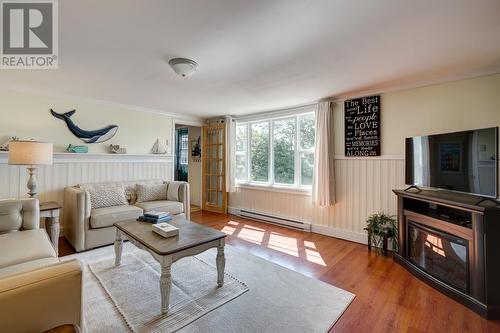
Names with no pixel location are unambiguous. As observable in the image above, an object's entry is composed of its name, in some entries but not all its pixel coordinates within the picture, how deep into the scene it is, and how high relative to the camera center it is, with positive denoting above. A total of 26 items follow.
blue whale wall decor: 3.57 +0.60
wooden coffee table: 1.77 -0.64
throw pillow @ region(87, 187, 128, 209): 3.26 -0.43
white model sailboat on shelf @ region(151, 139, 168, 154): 4.61 +0.40
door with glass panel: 5.23 -0.01
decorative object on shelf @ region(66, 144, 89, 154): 3.58 +0.30
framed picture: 5.84 +0.45
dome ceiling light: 2.26 +1.02
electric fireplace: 1.84 -0.74
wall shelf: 3.46 +0.17
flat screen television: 1.98 +0.06
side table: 2.74 -0.62
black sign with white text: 3.25 +0.60
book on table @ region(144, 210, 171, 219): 2.52 -0.53
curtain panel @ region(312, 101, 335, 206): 3.57 +0.14
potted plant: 2.95 -0.83
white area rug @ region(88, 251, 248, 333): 1.72 -1.11
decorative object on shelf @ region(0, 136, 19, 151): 3.04 +0.32
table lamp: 2.60 +0.18
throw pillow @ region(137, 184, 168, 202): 3.86 -0.42
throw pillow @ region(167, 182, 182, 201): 4.03 -0.42
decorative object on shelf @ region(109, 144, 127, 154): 4.02 +0.33
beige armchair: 0.88 -0.54
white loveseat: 2.90 -0.64
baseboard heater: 3.99 -0.99
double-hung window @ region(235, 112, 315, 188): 4.14 +0.33
